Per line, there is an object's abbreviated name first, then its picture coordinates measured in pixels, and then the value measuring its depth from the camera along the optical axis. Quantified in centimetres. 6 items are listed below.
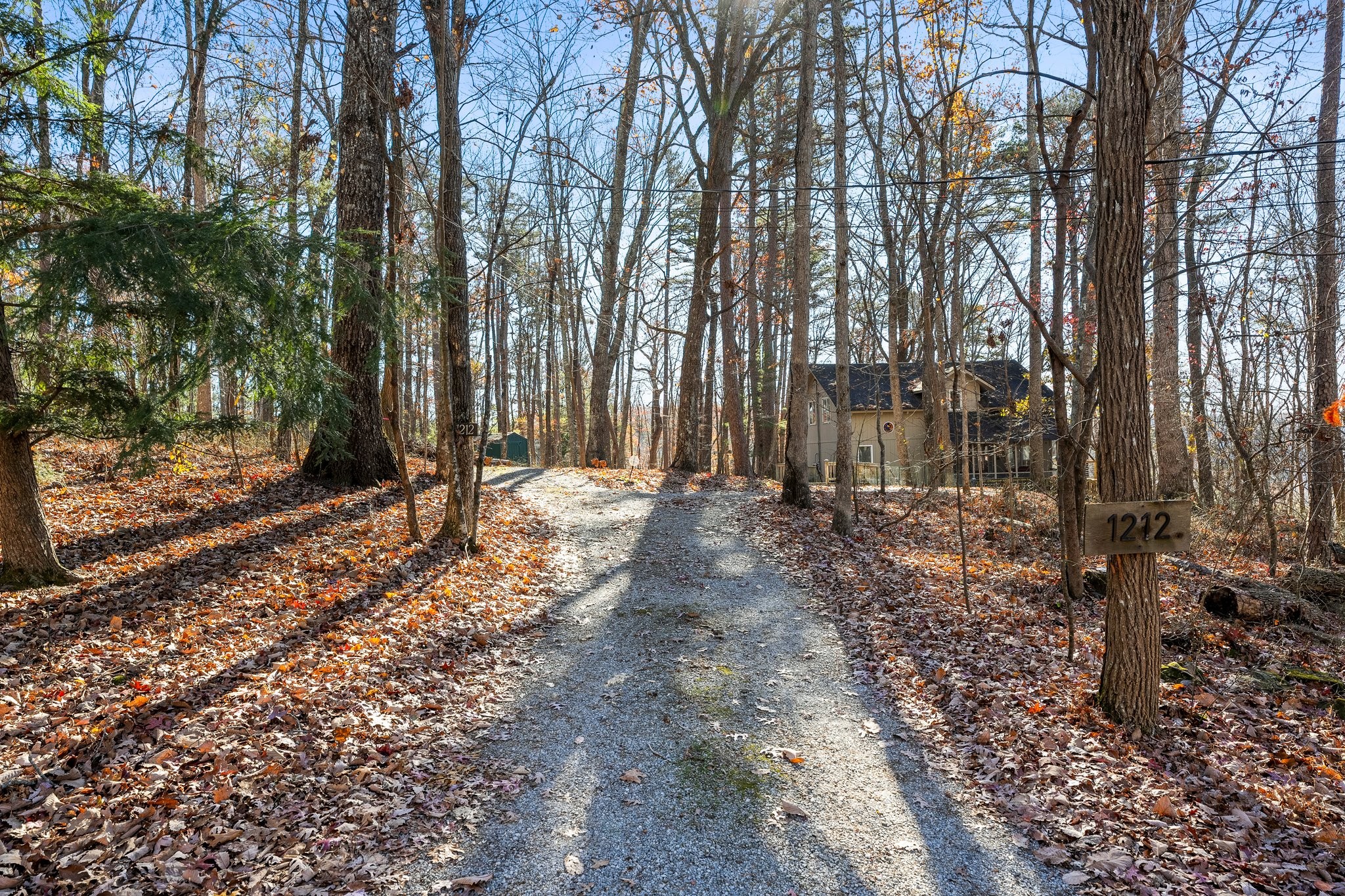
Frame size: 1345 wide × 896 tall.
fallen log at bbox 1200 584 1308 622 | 693
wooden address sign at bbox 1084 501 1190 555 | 430
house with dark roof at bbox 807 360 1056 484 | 2764
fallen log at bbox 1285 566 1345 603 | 759
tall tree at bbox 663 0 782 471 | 1527
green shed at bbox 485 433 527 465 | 2448
